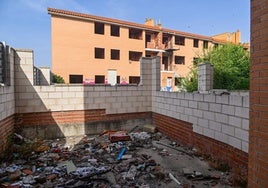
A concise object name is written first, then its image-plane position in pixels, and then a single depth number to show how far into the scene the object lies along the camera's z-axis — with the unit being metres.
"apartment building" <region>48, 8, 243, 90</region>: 19.55
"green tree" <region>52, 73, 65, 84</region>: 17.91
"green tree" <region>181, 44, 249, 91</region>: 12.34
